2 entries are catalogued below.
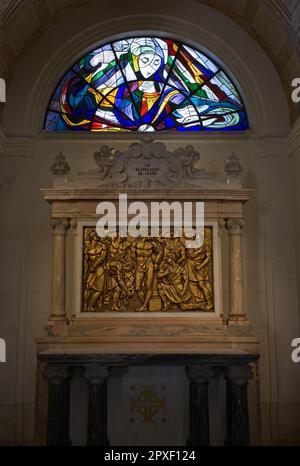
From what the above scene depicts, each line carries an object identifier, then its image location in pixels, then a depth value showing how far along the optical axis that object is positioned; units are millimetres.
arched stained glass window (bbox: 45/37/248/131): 8805
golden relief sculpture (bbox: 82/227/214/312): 7367
